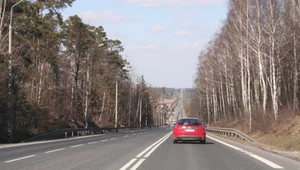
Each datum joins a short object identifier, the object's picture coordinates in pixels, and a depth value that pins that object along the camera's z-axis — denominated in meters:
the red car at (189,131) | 26.92
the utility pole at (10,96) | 29.25
